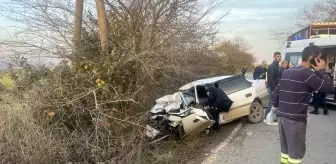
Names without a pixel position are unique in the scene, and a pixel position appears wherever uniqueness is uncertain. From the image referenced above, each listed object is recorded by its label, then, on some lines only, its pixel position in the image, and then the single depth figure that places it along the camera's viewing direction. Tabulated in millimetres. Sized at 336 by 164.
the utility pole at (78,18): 9264
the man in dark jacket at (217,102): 9016
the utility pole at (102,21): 8492
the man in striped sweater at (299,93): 4215
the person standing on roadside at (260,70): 14344
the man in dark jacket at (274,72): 9812
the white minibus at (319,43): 11456
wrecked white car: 7816
